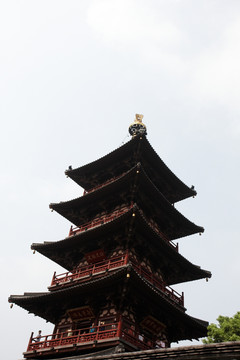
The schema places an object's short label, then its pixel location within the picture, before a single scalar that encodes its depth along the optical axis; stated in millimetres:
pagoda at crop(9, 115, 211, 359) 18156
